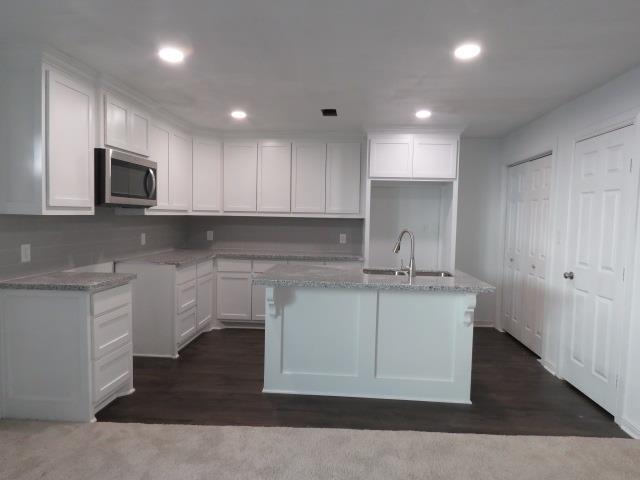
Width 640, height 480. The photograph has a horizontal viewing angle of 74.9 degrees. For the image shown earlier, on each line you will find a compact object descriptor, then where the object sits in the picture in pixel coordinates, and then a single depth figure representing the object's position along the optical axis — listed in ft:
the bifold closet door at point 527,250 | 12.92
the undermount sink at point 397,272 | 11.27
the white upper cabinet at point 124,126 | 10.17
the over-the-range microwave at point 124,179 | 9.81
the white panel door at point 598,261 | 9.11
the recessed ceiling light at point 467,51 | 7.79
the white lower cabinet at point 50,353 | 8.45
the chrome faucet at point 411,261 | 9.78
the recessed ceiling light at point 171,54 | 8.28
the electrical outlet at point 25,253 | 9.10
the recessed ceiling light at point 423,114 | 12.59
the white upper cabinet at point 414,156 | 14.64
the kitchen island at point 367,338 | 9.80
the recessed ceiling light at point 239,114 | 13.09
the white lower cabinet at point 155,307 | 12.63
